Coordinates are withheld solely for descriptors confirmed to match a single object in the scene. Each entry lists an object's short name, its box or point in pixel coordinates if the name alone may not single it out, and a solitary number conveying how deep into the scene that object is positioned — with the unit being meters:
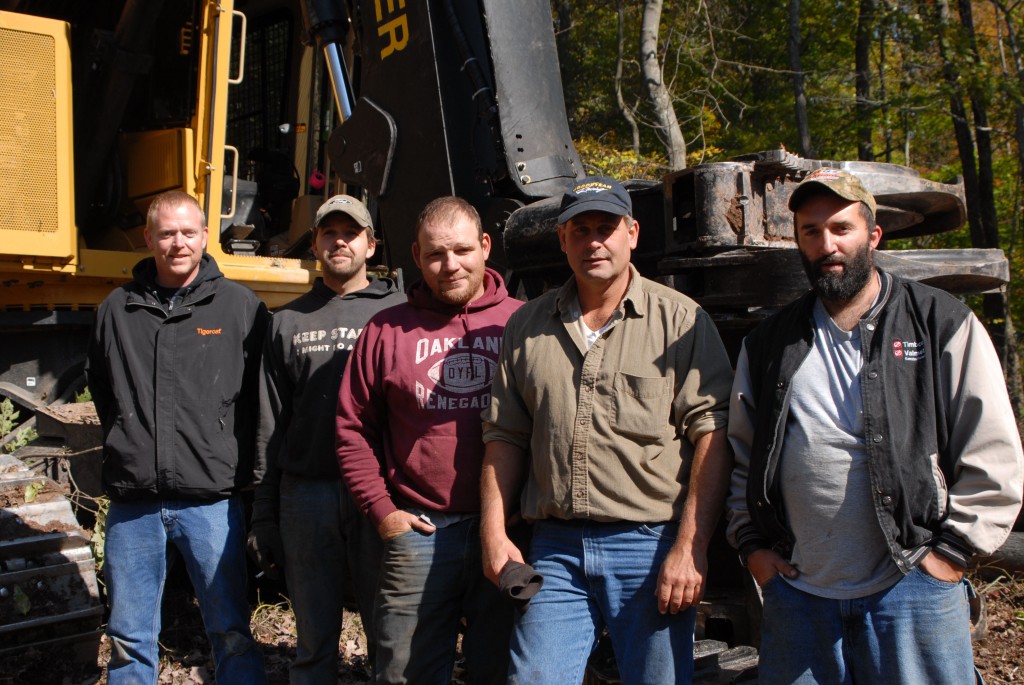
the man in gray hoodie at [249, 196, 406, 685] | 3.43
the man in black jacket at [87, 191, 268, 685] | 3.46
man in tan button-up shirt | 2.65
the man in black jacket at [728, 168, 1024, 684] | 2.35
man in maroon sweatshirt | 3.01
